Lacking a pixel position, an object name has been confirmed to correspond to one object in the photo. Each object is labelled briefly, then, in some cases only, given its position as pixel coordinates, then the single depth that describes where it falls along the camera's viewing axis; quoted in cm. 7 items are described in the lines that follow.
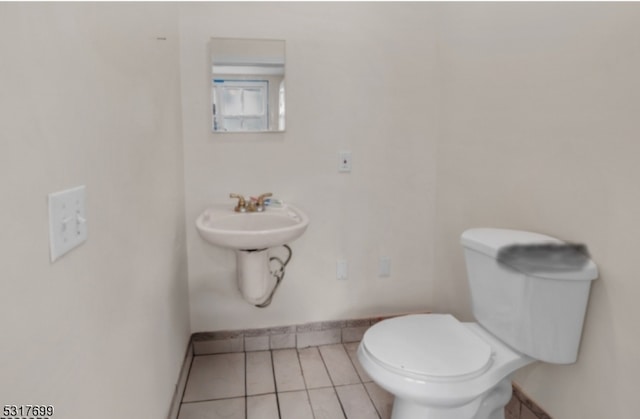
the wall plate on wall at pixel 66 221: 71
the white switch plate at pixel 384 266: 244
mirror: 211
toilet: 130
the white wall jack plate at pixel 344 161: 229
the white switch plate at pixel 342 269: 239
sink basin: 170
